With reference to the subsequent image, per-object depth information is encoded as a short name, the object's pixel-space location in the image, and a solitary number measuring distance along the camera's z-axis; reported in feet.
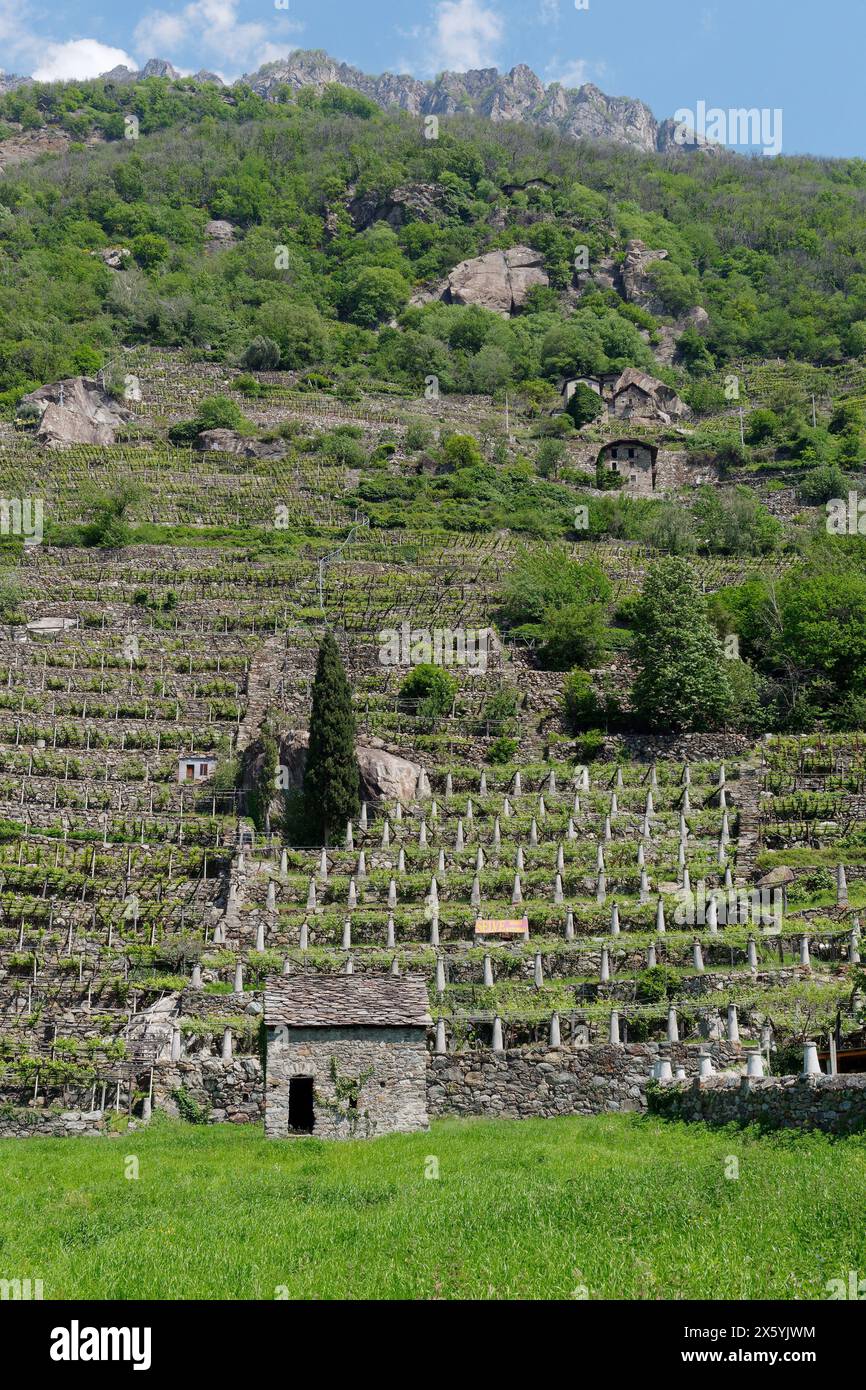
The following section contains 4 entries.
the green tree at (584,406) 373.40
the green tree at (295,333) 401.49
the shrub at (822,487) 297.74
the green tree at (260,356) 388.57
